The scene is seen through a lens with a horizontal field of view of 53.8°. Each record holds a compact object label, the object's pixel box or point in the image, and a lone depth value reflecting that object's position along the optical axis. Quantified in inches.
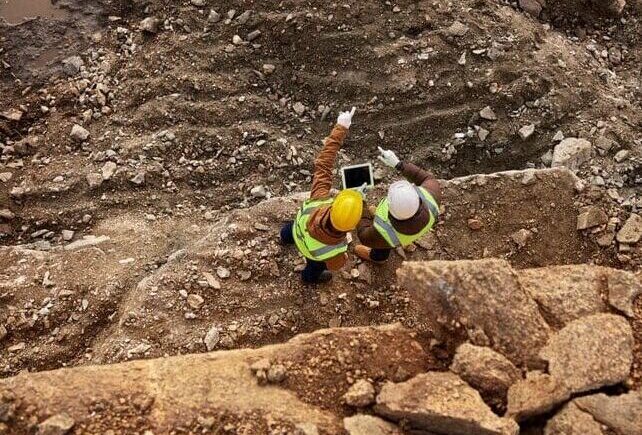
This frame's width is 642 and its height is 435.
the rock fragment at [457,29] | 239.1
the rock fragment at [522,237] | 204.1
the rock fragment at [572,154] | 224.5
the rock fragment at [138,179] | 220.4
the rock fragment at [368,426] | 130.0
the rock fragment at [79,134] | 228.1
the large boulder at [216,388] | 134.0
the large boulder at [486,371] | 135.2
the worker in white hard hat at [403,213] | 154.7
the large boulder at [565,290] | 149.4
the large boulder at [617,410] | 126.8
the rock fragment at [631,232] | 200.2
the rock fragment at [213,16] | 243.8
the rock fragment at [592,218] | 203.9
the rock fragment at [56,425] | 130.6
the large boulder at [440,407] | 124.8
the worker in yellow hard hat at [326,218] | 150.3
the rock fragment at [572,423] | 127.0
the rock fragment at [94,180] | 218.5
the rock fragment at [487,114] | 233.8
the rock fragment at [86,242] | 203.9
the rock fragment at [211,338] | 178.1
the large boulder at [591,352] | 134.8
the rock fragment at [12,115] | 232.2
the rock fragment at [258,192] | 226.1
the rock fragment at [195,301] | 185.5
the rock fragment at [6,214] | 213.4
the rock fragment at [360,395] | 136.7
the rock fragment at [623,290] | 150.3
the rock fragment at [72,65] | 242.5
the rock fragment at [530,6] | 259.0
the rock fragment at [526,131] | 230.8
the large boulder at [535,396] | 129.8
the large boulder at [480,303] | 143.8
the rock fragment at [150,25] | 243.4
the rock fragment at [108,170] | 219.5
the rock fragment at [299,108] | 241.0
